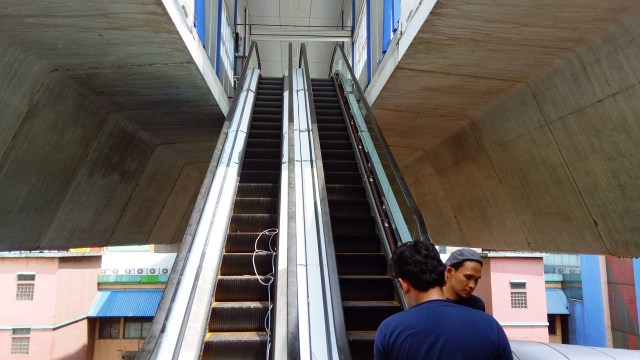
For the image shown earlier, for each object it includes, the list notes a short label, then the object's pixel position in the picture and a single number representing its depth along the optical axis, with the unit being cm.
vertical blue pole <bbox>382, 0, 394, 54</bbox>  669
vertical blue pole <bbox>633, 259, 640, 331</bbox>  1457
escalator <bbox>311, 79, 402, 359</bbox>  376
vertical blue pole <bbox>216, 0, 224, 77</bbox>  825
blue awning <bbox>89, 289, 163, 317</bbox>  2103
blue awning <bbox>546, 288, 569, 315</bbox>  2252
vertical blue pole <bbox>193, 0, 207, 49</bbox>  610
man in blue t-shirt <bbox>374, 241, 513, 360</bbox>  135
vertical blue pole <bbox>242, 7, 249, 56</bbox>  1278
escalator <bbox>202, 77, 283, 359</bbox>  341
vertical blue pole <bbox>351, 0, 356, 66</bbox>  1262
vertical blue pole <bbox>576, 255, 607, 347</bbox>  1913
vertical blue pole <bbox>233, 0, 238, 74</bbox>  1155
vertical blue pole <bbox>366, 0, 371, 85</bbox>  917
